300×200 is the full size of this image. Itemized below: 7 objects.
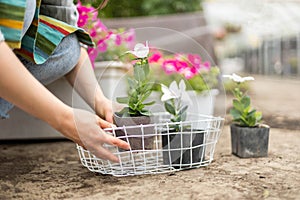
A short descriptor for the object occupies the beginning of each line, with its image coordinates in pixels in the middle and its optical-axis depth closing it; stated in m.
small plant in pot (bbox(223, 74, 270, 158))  1.53
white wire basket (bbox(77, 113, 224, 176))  1.35
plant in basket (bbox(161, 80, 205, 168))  1.39
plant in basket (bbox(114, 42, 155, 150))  1.35
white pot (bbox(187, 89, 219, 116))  1.44
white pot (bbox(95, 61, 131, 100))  1.75
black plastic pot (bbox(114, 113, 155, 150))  1.35
